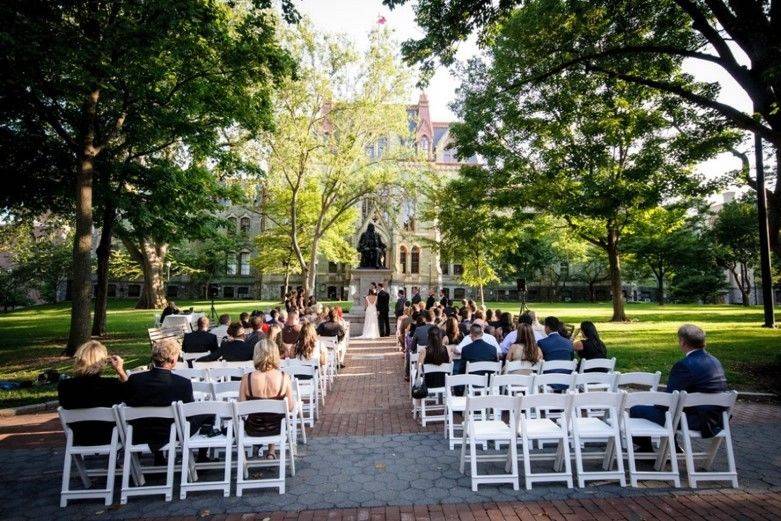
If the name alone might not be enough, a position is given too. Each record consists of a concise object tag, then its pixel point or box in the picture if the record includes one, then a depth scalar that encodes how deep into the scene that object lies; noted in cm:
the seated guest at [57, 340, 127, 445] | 477
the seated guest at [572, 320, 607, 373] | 761
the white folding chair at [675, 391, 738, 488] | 468
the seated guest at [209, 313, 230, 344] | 1101
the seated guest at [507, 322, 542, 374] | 722
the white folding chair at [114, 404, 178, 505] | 453
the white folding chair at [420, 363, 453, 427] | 682
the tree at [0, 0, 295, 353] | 1009
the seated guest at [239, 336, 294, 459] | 498
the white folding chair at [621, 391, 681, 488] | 469
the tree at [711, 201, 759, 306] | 3866
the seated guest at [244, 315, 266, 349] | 845
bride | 1850
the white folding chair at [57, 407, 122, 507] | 448
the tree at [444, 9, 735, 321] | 1375
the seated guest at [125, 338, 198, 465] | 480
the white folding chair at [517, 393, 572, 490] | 467
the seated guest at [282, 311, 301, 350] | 1042
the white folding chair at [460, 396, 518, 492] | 465
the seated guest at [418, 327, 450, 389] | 719
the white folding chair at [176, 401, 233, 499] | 456
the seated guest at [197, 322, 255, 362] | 808
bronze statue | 2170
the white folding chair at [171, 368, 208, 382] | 659
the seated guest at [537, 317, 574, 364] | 721
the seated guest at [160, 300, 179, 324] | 1736
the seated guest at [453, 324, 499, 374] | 726
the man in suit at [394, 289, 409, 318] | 1805
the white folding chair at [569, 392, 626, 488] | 473
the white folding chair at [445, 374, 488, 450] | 580
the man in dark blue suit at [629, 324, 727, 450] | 487
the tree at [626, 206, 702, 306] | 3844
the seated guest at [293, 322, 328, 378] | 827
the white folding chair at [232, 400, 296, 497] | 457
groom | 1825
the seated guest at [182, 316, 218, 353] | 895
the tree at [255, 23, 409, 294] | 2233
